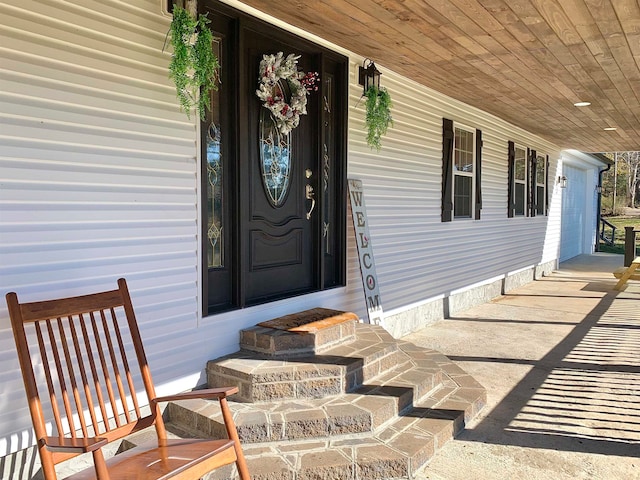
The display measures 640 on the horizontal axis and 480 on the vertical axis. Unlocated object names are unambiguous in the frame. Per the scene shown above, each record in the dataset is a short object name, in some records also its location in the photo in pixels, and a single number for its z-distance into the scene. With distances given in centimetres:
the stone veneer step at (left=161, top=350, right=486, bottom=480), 272
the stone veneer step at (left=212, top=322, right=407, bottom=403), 322
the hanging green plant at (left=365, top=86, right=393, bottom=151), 492
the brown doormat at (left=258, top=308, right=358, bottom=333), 372
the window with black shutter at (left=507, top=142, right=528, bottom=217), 884
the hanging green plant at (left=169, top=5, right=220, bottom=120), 305
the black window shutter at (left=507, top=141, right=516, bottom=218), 879
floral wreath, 386
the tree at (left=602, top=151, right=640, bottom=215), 3186
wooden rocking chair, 204
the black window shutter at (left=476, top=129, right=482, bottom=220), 748
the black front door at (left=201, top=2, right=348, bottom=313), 362
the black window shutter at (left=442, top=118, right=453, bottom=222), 658
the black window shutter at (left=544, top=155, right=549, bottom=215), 1097
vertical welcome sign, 482
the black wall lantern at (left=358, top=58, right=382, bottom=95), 491
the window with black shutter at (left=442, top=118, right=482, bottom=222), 664
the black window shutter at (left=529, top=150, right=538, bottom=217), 997
